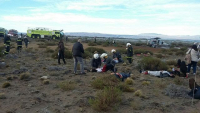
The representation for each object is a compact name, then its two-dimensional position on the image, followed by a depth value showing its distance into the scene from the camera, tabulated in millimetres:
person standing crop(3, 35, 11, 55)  16969
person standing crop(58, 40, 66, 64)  14445
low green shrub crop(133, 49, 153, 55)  26084
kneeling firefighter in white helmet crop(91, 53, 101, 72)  12685
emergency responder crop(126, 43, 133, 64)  15238
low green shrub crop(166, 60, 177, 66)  16547
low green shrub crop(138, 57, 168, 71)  13164
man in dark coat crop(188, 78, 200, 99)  7463
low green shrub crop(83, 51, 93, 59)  18967
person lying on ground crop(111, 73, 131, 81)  9511
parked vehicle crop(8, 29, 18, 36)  65750
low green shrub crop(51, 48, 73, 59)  18609
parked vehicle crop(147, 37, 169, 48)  39694
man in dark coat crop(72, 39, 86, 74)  10852
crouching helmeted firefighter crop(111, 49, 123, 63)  15817
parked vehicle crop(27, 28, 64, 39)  55531
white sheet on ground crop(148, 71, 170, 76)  11235
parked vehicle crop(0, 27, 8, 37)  50072
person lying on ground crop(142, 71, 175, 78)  10972
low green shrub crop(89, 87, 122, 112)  6180
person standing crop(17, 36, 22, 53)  20125
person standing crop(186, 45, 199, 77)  11133
